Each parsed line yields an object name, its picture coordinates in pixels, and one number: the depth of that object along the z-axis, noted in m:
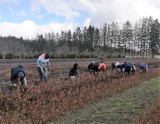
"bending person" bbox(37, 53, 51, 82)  9.88
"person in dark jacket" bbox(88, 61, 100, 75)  11.46
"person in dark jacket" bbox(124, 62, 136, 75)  12.68
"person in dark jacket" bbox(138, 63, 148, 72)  15.74
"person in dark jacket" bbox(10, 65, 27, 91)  7.58
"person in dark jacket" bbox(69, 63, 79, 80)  10.42
